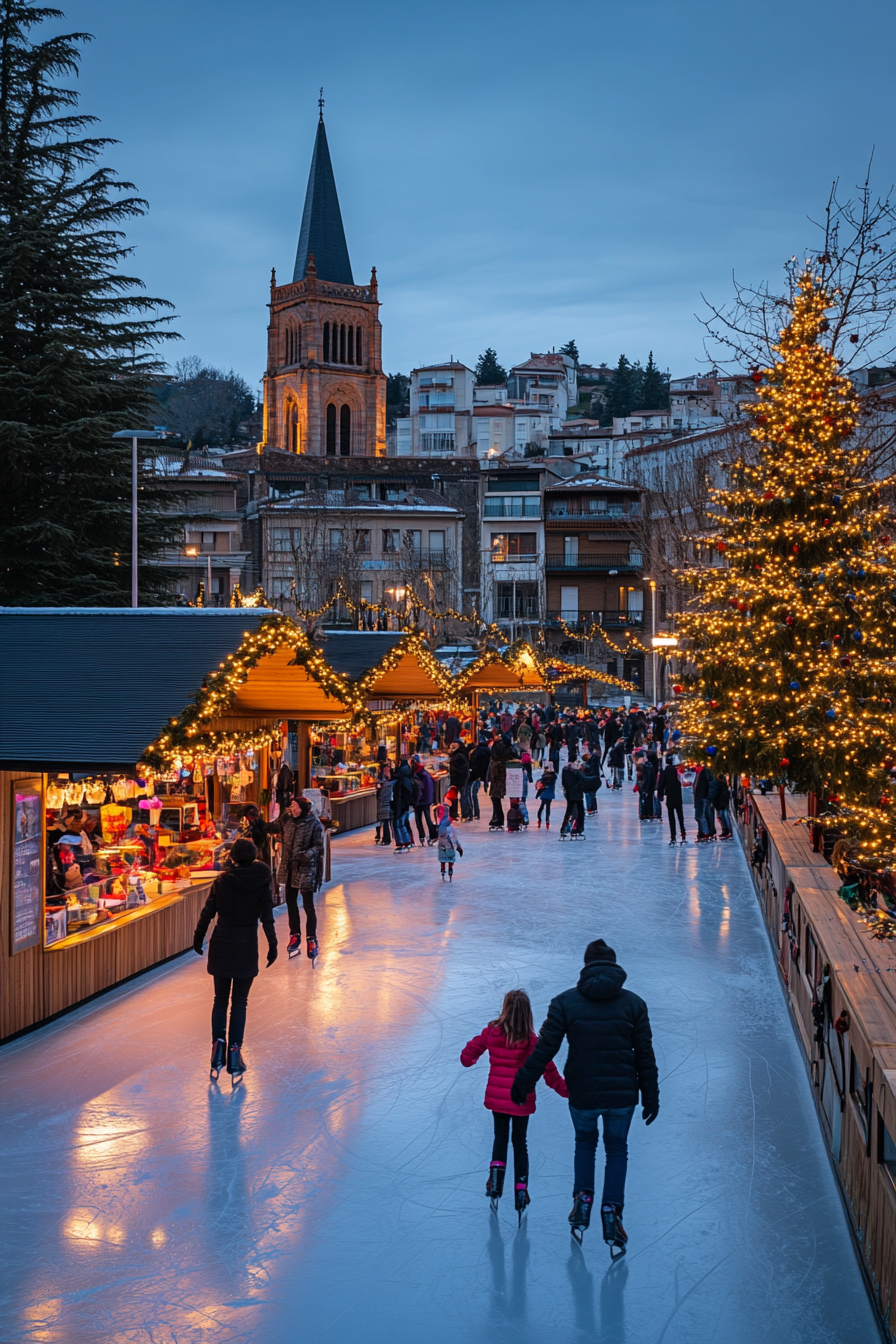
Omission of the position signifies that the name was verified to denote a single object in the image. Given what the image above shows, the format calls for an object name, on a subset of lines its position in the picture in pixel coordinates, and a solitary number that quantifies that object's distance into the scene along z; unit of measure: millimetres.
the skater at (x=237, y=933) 7570
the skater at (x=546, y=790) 21375
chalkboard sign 8508
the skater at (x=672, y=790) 18391
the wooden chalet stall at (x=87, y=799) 8445
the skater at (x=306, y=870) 10727
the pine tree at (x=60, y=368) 21969
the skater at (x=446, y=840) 14648
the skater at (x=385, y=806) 18312
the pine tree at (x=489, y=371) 115875
